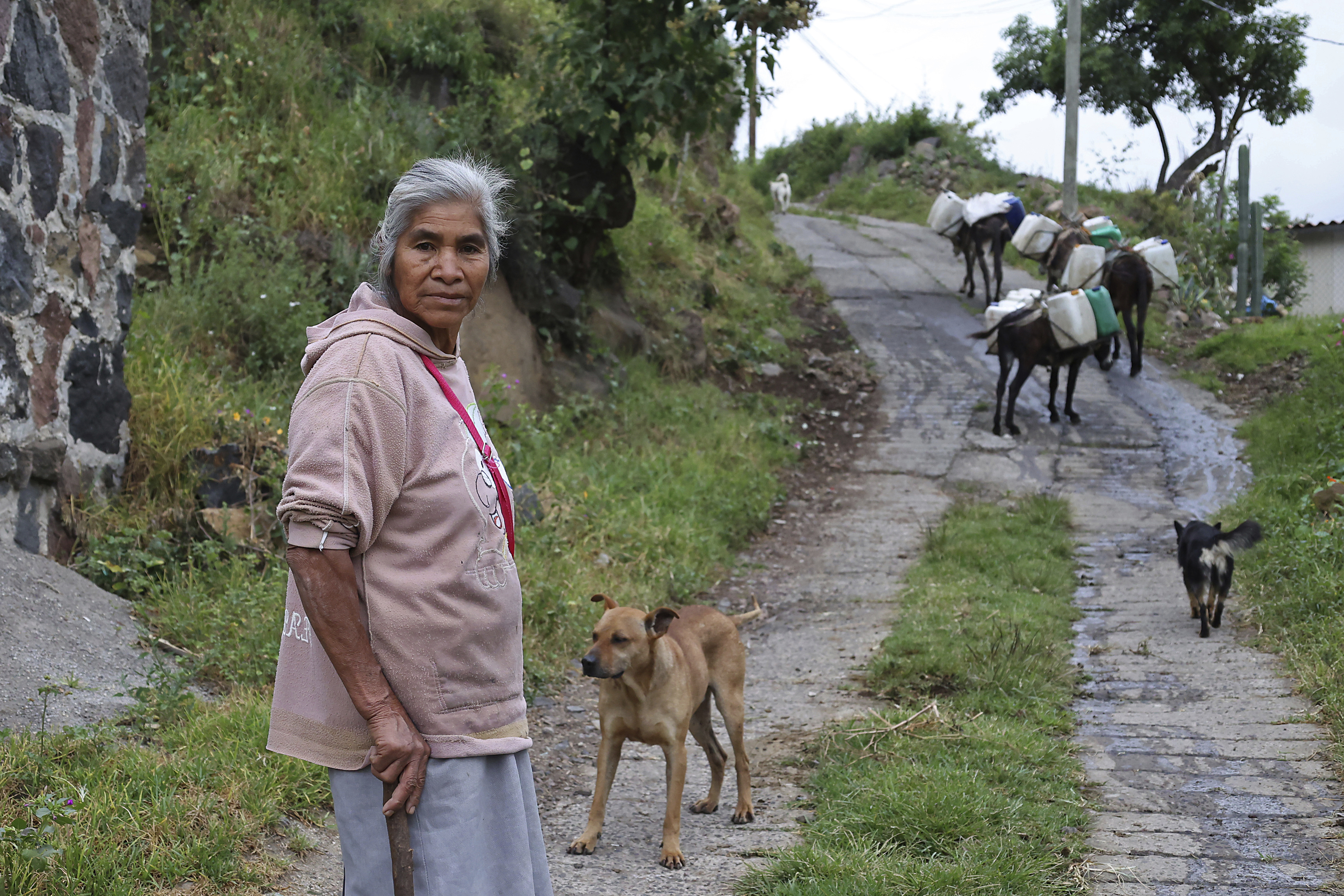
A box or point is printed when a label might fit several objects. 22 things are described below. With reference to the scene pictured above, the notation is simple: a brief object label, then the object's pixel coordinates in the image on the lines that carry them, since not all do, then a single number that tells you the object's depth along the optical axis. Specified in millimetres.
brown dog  4008
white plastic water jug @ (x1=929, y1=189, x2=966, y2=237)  16266
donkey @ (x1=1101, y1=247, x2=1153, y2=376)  13227
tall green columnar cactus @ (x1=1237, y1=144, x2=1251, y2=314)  16281
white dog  26078
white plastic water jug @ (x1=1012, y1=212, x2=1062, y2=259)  14180
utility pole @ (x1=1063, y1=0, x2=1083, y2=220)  16516
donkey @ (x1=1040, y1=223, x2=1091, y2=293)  13641
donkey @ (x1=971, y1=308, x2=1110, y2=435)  11555
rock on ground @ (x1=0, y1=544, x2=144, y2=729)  4035
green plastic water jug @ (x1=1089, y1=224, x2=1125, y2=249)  13508
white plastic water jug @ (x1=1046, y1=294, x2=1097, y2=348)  11391
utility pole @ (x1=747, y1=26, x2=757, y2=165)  9797
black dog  6332
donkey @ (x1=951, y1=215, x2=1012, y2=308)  15883
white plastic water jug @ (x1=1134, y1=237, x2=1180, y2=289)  13258
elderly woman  1940
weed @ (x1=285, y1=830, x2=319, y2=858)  3744
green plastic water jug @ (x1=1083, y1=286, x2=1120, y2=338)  11500
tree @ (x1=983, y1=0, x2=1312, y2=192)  25062
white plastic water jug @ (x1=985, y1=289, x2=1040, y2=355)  11891
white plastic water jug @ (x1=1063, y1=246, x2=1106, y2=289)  12844
